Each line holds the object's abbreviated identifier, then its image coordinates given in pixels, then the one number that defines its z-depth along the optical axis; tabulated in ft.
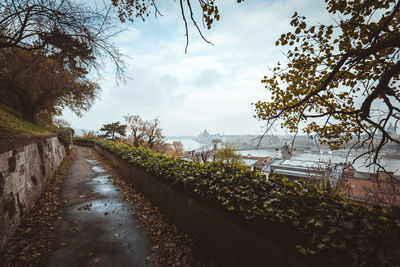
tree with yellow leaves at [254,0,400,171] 10.34
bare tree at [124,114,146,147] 90.17
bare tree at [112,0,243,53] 8.78
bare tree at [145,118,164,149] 92.11
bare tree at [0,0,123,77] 11.18
